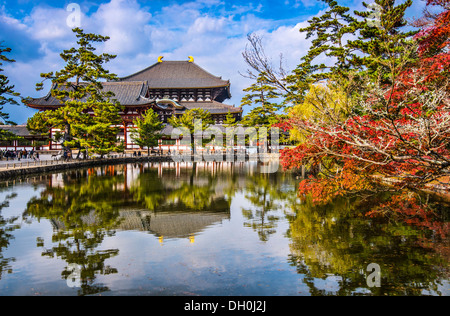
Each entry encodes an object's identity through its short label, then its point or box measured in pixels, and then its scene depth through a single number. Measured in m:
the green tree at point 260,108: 41.82
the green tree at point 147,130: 42.94
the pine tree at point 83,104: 29.31
